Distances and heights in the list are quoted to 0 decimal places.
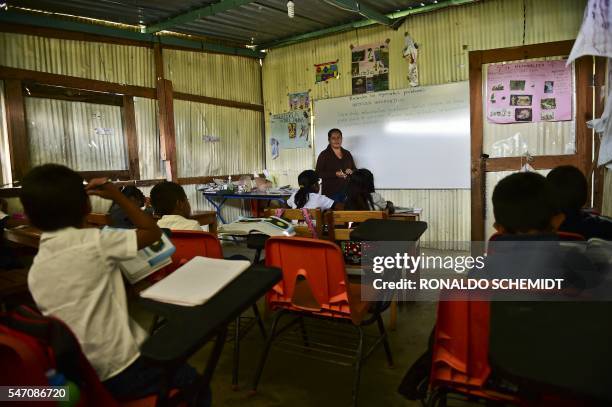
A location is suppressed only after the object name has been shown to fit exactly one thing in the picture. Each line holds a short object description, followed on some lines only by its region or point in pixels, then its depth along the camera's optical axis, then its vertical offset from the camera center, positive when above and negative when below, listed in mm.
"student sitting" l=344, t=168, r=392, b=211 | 3131 -200
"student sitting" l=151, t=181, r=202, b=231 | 2160 -159
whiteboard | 4648 +459
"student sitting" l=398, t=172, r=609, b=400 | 1186 -257
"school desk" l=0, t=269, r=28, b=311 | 1670 -438
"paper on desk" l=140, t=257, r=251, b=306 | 885 -253
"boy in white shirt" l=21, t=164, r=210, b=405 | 985 -243
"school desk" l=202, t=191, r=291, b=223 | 4883 -281
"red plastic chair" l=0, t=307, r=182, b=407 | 753 -361
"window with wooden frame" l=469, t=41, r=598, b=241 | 4105 +286
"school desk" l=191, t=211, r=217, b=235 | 3432 -379
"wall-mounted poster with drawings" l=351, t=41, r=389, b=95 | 5035 +1322
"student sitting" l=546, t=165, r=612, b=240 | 1761 -196
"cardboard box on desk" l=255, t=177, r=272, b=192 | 5379 -137
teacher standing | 4523 +67
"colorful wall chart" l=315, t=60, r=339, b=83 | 5426 +1393
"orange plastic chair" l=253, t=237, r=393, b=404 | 1706 -517
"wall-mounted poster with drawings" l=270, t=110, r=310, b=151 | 5801 +663
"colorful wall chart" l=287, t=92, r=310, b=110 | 5734 +1054
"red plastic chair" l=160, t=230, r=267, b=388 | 1967 -358
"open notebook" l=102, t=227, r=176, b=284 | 1166 -246
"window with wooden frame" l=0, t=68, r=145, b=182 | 3725 +559
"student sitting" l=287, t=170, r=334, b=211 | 3238 -209
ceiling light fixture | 3724 +1561
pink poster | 4172 +778
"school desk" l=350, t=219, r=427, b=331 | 1630 -267
